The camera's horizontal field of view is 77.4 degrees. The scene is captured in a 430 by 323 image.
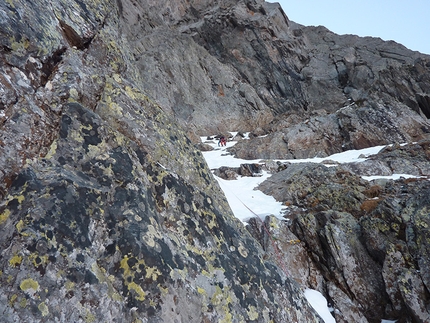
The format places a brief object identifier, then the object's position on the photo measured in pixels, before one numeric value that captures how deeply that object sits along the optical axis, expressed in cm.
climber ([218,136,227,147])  4278
